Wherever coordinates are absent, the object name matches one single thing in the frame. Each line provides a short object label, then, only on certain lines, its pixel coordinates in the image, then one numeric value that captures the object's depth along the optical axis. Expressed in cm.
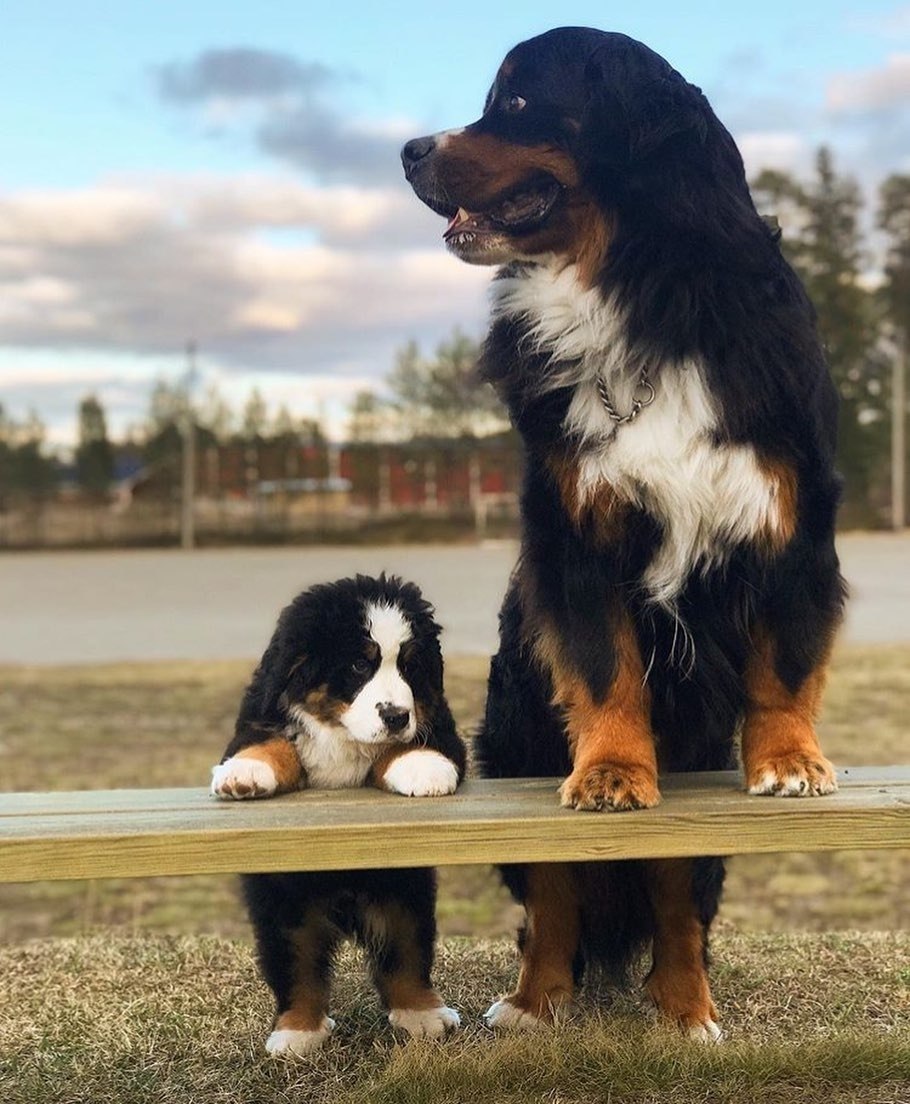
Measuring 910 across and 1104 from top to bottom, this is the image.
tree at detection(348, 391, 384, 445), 4712
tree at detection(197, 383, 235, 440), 4881
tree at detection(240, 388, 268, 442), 4851
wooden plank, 276
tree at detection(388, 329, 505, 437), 4584
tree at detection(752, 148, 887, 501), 4238
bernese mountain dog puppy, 313
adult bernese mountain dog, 300
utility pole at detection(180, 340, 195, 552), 4306
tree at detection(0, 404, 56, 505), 4525
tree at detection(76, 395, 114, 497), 4650
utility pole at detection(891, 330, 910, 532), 4584
